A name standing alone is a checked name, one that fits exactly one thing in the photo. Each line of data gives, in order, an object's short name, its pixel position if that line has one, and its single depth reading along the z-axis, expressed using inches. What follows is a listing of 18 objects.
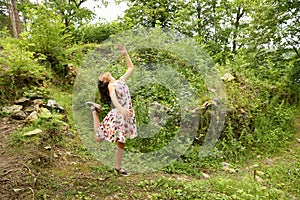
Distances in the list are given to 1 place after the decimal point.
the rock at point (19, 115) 173.4
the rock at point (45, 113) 163.2
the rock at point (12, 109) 178.9
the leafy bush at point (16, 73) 196.2
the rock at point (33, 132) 149.9
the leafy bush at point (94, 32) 355.3
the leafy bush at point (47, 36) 246.4
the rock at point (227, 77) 248.8
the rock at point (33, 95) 191.8
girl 114.2
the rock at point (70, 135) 171.6
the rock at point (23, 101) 187.6
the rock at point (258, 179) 158.9
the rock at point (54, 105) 187.5
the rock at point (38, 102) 185.9
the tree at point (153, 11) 508.4
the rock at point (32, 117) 165.8
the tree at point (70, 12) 420.5
